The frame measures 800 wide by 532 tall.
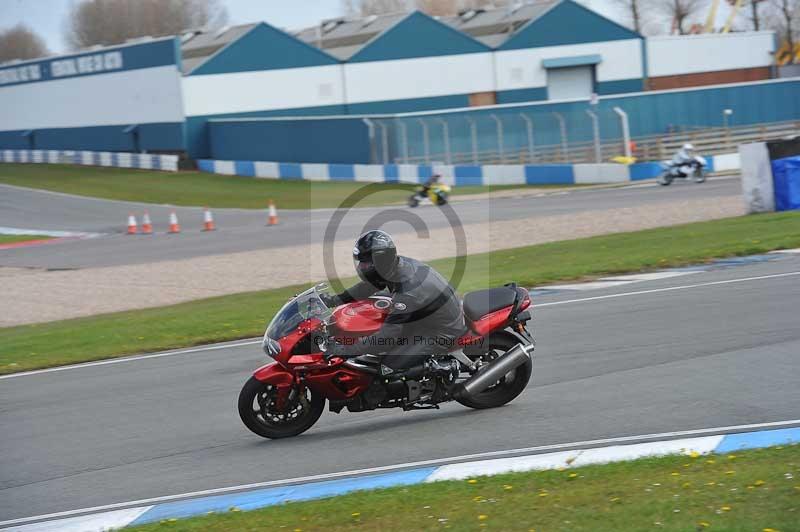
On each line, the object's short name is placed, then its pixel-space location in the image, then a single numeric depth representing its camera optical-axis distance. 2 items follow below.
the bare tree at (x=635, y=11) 93.69
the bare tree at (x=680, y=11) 92.31
